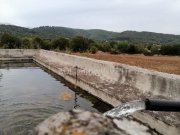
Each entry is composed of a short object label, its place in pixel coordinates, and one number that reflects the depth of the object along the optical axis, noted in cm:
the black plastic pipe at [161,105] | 96
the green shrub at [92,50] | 2070
